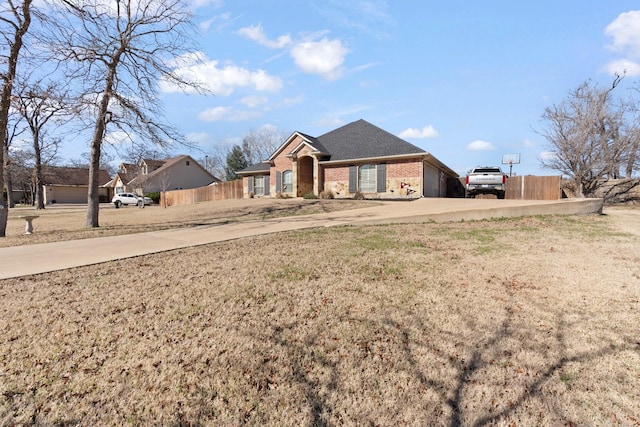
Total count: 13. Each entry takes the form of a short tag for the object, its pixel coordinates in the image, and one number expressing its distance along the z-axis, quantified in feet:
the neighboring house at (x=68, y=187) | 158.30
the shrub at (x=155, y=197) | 132.12
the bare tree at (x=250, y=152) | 193.26
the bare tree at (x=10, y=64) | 31.40
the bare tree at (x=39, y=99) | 33.19
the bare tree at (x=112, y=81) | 37.91
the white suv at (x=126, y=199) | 113.60
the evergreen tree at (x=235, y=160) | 186.06
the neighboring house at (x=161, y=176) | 139.23
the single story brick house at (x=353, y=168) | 64.18
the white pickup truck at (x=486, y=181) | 59.21
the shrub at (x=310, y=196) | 71.41
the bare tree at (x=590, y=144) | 71.05
